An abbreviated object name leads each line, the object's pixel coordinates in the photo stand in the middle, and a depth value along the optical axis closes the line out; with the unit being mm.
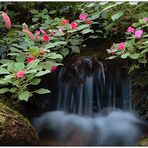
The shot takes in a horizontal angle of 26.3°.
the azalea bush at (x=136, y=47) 2787
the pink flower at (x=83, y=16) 3572
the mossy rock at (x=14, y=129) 2297
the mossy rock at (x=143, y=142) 2256
